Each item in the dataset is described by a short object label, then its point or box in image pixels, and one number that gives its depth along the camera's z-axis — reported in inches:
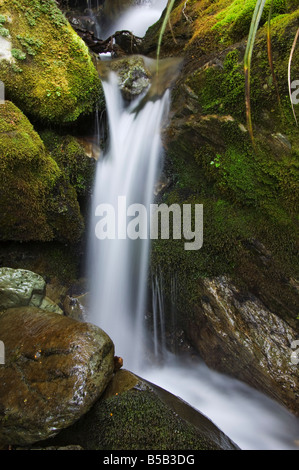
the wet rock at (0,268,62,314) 139.0
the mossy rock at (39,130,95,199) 170.1
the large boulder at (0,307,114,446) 89.4
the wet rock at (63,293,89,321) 167.5
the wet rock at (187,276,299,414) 123.2
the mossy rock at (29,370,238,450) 86.7
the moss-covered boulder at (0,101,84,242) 139.6
